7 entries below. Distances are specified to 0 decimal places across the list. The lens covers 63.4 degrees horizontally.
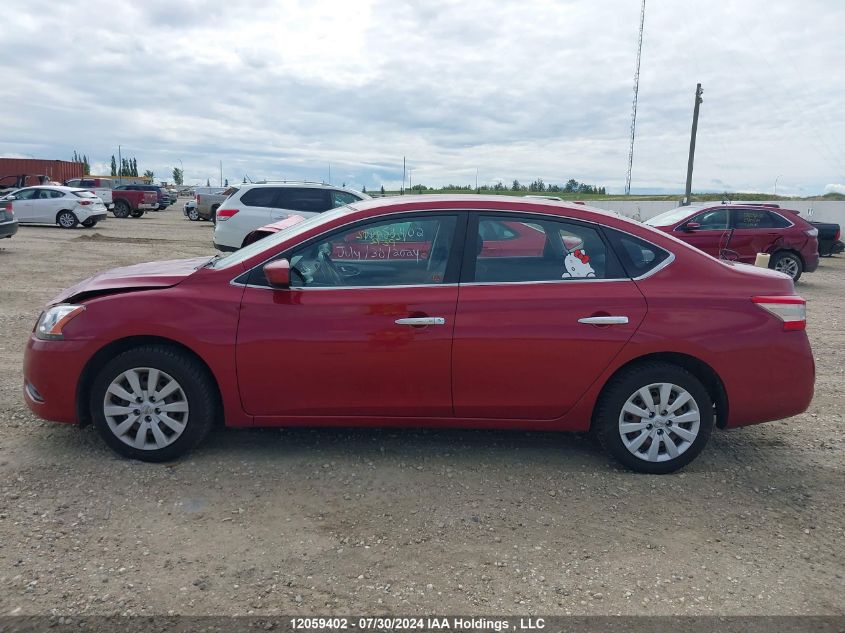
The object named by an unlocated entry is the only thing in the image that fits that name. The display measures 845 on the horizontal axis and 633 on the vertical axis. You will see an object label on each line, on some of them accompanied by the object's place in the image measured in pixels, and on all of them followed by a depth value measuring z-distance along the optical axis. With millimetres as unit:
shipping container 52778
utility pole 31844
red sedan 4047
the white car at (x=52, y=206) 24188
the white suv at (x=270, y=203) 13453
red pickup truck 33844
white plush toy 4207
